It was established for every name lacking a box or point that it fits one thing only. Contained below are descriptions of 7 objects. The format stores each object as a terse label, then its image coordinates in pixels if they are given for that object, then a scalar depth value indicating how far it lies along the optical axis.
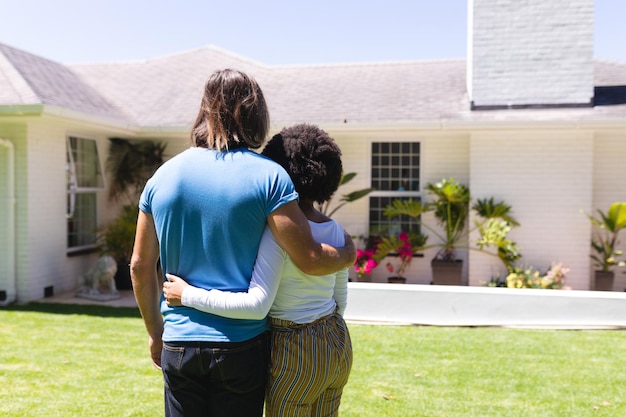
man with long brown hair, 2.04
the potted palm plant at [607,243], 9.28
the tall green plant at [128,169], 11.31
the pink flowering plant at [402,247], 10.05
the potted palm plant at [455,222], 9.62
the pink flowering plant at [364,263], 9.63
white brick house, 9.20
